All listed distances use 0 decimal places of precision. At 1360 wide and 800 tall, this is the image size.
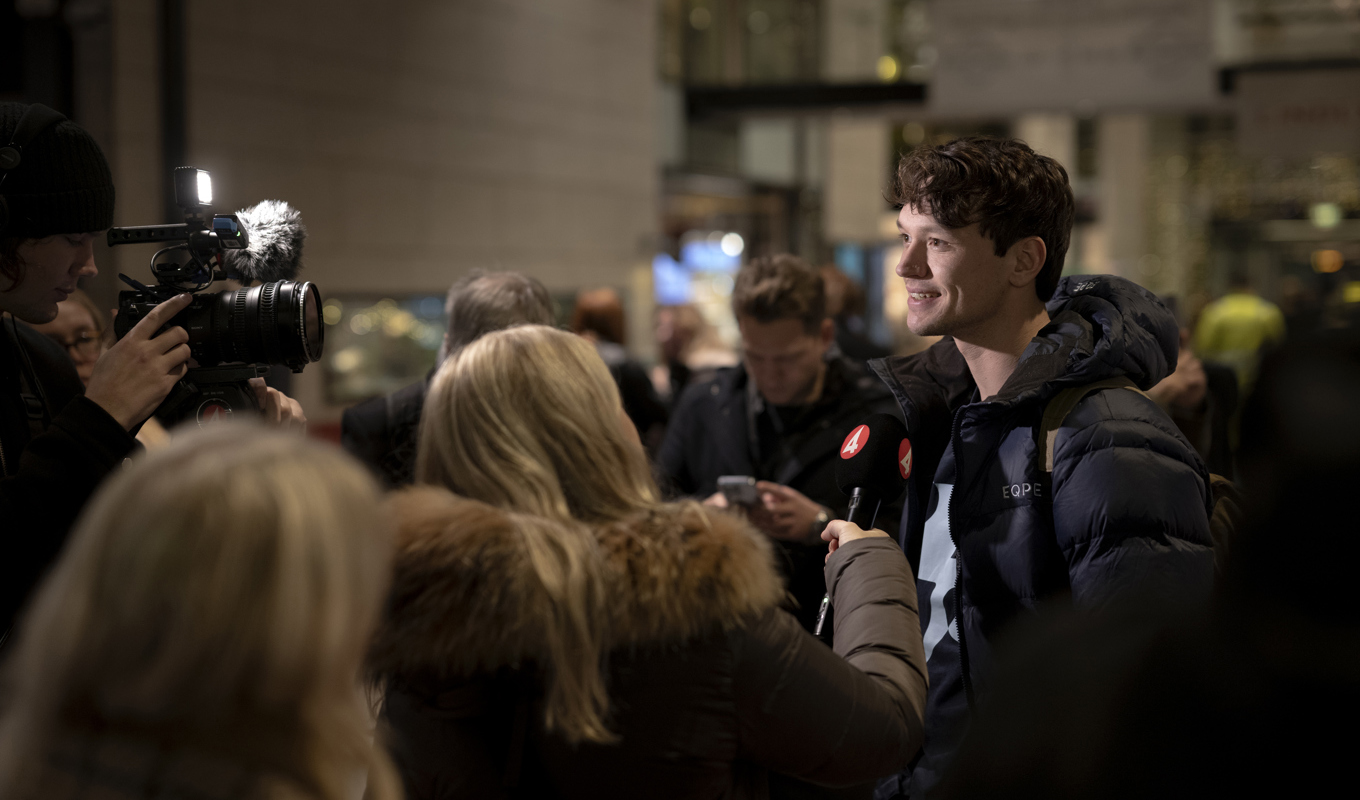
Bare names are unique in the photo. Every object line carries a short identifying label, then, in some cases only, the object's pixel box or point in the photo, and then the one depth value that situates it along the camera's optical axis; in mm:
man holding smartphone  3346
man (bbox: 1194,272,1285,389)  10250
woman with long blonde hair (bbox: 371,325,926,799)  1388
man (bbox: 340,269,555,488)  3158
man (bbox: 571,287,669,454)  5004
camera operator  1919
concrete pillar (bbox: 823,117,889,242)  16953
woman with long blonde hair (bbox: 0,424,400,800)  928
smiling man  1738
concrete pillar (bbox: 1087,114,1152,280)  21531
